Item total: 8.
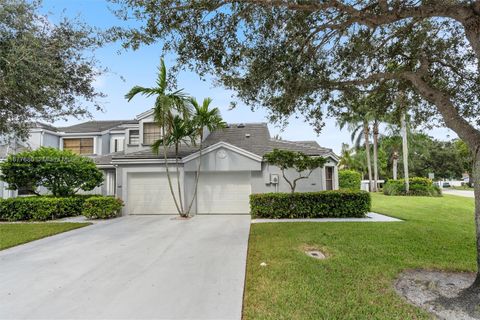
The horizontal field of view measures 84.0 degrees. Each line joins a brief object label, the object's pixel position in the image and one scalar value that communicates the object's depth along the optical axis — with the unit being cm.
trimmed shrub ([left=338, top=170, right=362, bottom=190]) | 2600
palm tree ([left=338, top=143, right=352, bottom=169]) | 4025
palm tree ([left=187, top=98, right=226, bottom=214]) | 1227
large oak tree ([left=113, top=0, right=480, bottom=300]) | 502
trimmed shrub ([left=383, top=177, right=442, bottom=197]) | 2369
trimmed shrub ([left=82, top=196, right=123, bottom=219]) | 1218
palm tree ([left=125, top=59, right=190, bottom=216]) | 1118
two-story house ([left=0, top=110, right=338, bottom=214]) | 1359
